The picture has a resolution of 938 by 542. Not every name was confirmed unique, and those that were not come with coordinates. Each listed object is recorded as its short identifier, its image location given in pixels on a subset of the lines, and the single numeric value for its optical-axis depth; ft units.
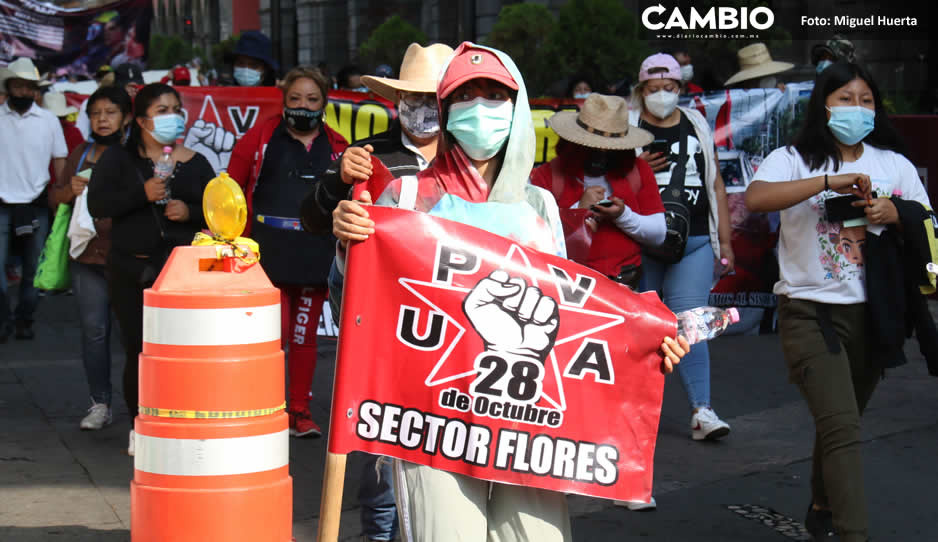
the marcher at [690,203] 23.07
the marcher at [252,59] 33.45
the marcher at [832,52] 31.53
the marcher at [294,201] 22.95
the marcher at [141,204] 21.02
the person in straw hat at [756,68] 36.51
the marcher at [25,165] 33.94
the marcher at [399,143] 14.58
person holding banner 11.44
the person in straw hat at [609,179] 19.62
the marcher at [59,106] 51.49
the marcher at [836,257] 15.85
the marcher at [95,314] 23.22
